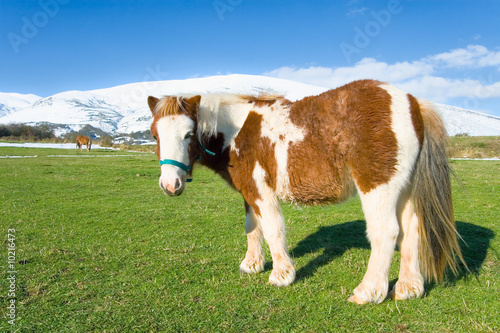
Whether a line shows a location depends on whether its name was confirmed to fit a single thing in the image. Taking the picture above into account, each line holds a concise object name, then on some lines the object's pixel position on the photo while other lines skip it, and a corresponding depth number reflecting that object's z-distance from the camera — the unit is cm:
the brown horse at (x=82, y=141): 3917
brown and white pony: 353
